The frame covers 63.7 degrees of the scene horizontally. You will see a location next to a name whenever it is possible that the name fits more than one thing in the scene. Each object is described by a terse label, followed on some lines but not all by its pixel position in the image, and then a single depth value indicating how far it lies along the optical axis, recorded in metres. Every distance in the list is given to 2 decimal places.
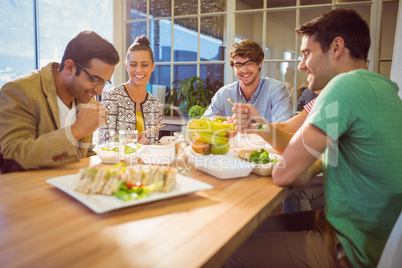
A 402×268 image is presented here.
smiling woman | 2.63
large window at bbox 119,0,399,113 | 3.41
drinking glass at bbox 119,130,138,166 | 1.53
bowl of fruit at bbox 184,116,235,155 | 1.50
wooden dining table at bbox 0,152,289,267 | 0.64
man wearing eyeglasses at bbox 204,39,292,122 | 2.69
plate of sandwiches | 0.93
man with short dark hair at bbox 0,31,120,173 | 1.31
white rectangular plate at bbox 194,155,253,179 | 1.30
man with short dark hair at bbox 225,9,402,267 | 1.08
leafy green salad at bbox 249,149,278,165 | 1.44
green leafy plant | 4.15
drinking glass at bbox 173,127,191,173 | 1.41
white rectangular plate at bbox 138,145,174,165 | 1.54
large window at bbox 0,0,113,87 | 3.90
